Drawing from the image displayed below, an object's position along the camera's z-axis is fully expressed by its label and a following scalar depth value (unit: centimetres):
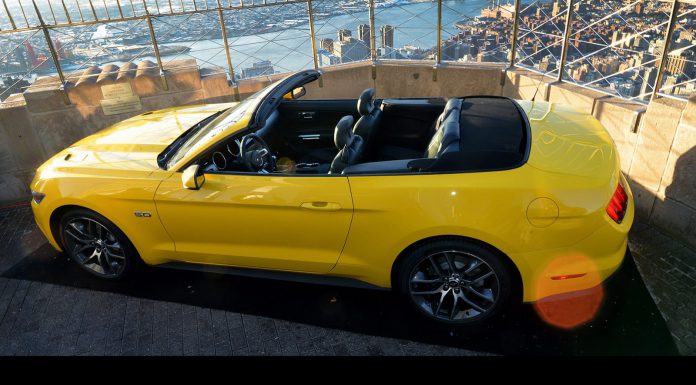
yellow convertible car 289
